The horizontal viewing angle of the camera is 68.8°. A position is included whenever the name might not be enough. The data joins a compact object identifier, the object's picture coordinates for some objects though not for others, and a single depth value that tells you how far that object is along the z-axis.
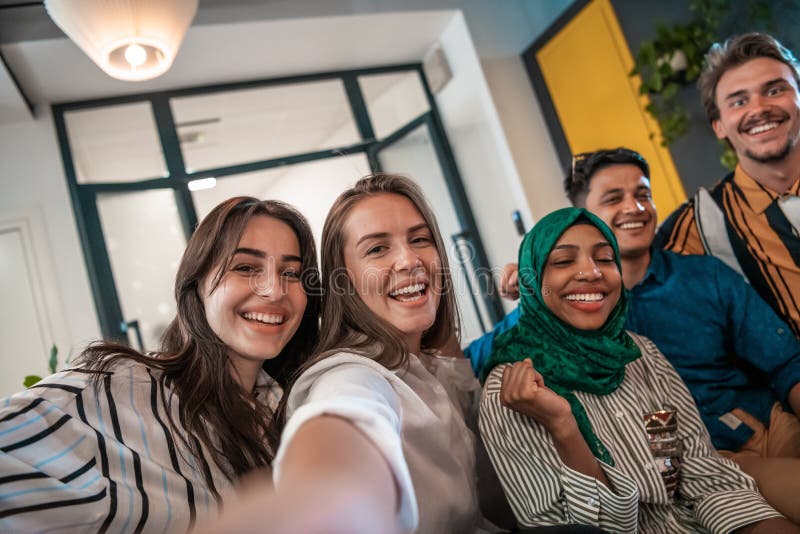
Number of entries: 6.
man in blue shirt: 1.53
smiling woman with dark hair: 0.96
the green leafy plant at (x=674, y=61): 3.10
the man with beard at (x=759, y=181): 1.85
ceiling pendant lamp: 2.31
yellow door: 3.54
